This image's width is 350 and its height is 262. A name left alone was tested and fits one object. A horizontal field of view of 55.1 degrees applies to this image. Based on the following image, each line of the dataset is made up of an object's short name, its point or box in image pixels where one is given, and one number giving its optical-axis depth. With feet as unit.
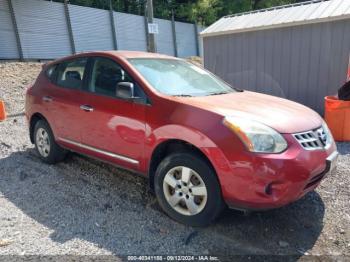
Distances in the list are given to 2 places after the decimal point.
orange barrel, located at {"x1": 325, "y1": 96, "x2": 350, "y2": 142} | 20.36
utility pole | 30.75
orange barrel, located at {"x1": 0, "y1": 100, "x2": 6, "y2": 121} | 25.21
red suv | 9.66
